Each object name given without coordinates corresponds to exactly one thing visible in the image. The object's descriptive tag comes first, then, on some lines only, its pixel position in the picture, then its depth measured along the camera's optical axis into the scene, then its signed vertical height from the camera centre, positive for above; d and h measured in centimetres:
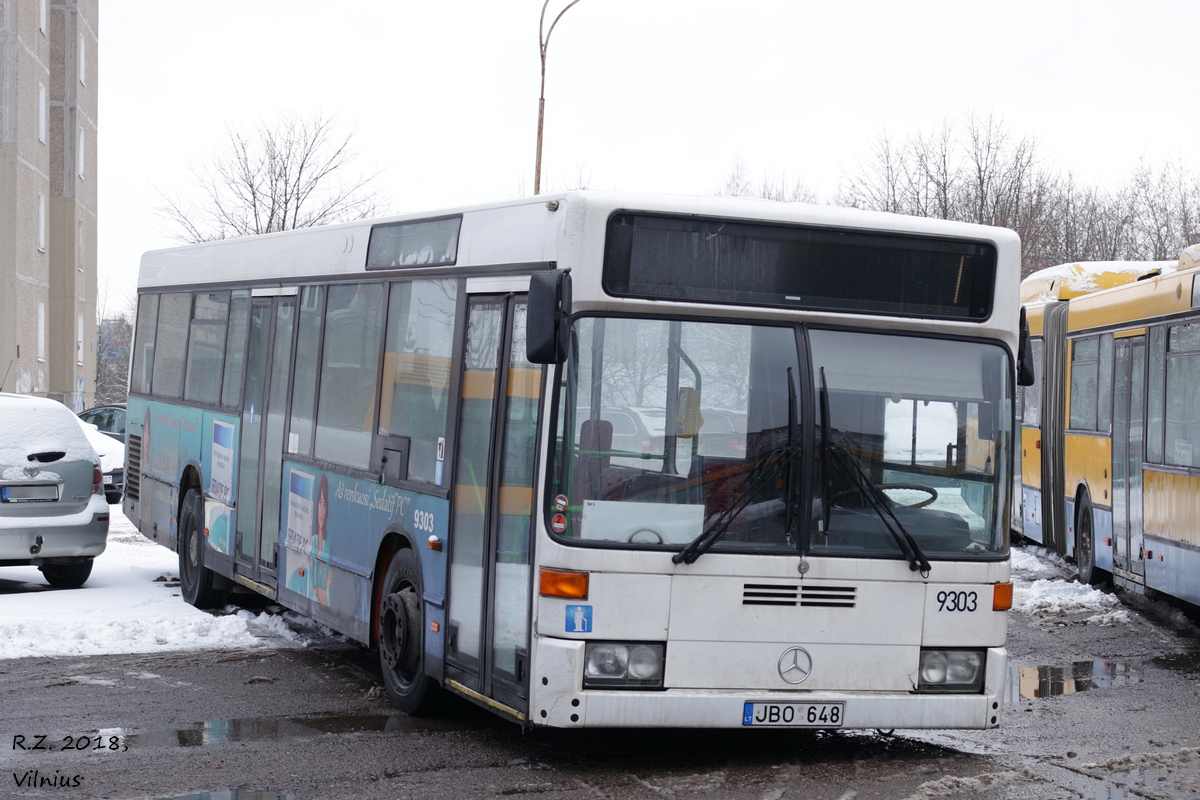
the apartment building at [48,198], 3997 +630
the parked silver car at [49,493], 1265 -70
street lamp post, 2517 +591
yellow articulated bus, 1252 +42
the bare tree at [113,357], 7538 +317
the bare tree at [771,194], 5673 +964
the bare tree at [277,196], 4644 +690
